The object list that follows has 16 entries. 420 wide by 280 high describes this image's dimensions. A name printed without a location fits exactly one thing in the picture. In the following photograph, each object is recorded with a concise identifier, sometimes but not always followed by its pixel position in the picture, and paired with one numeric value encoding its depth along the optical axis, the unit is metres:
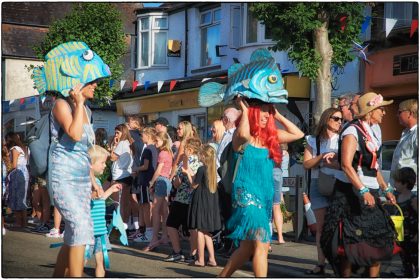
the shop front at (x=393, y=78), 19.20
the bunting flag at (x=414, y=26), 16.77
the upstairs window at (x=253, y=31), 25.91
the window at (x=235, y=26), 27.61
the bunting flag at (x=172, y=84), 27.27
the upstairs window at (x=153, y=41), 32.91
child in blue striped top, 8.40
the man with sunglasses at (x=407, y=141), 8.54
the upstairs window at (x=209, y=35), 29.09
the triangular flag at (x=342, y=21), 16.52
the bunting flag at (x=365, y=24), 19.59
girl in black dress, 10.19
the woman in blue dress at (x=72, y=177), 6.70
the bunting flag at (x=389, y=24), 17.47
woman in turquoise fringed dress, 7.07
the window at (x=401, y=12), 19.34
